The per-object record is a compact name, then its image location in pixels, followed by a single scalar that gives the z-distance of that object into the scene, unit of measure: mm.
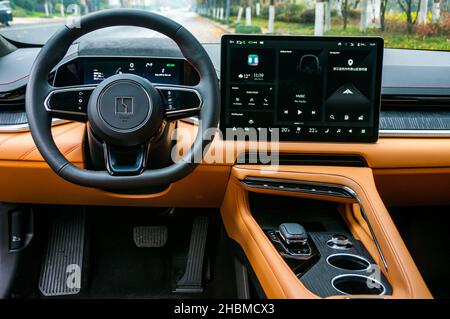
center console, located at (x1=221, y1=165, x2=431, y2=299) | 1723
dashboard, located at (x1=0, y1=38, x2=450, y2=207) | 2045
